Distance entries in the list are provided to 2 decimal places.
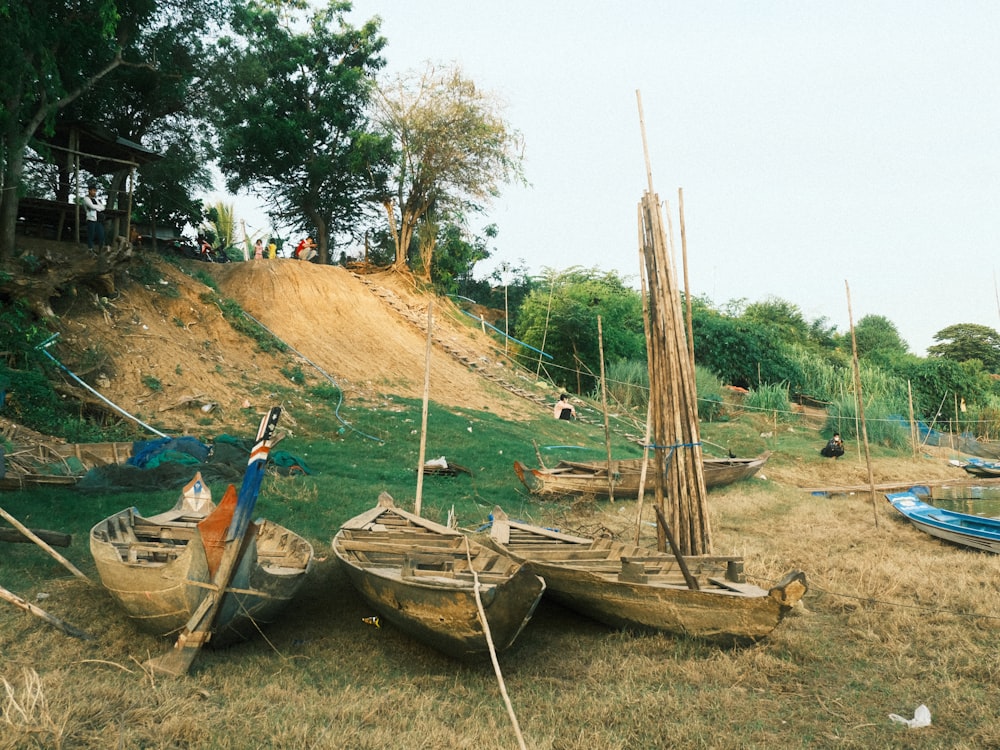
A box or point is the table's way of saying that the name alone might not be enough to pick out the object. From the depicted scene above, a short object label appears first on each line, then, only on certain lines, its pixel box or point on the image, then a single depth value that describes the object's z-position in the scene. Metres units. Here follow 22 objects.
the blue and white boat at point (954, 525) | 8.76
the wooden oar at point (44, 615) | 4.87
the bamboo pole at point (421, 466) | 7.66
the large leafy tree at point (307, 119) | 22.25
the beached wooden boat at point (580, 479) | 10.79
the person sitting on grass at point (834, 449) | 17.58
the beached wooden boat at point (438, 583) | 4.86
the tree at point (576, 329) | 24.11
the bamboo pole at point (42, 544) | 5.55
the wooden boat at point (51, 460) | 7.71
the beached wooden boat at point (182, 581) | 4.97
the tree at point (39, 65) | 11.26
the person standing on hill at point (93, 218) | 14.88
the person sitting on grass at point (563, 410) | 18.45
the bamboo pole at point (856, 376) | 10.30
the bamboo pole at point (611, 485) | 10.70
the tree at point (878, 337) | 38.23
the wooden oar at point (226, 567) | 4.91
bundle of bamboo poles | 7.23
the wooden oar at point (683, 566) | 5.38
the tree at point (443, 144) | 23.53
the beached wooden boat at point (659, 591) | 5.26
